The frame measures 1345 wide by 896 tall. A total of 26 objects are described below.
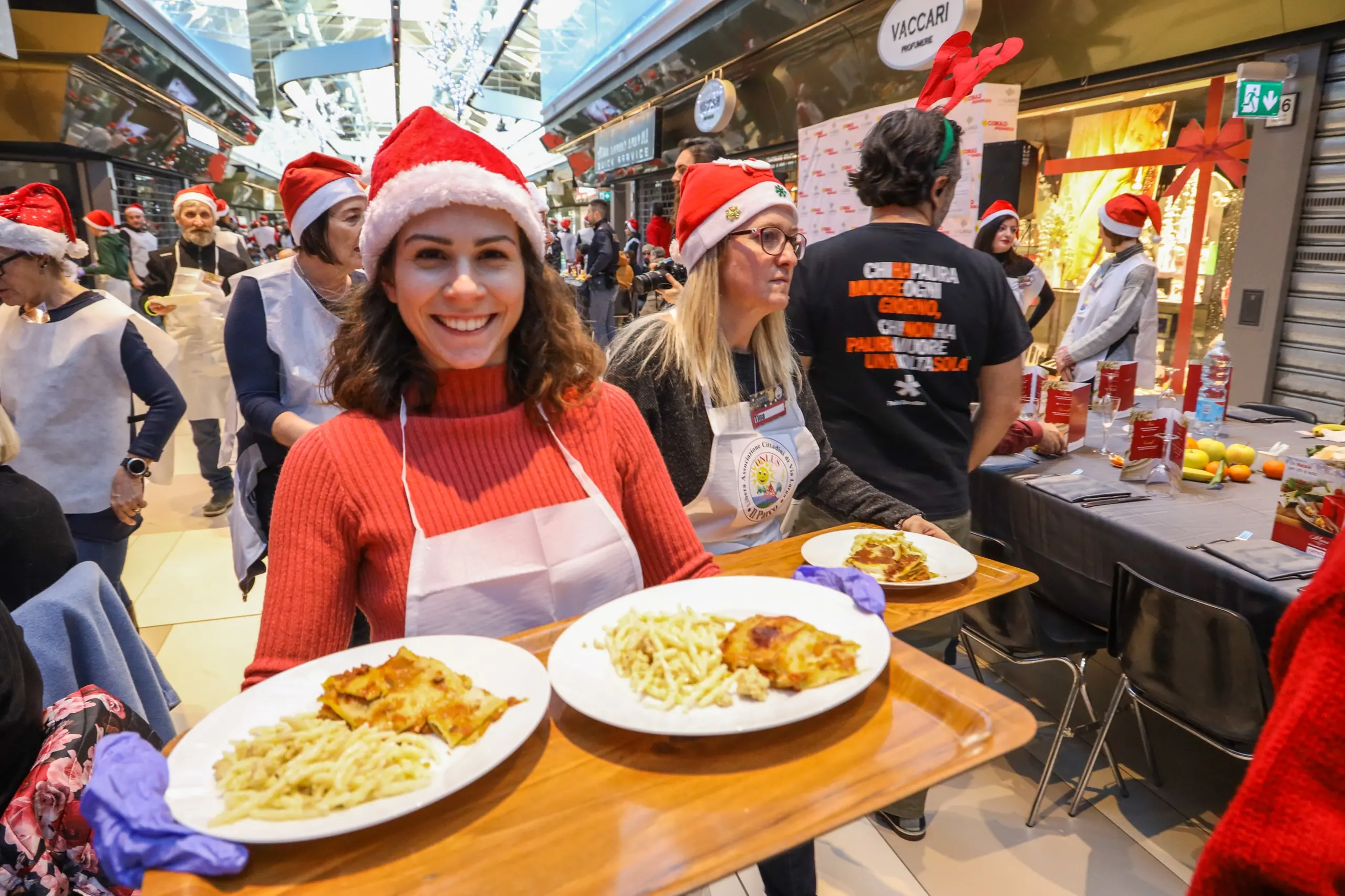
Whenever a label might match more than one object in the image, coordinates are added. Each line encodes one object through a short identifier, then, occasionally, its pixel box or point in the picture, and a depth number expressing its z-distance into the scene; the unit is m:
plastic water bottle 3.46
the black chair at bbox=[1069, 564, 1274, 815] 2.04
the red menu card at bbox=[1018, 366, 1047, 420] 3.58
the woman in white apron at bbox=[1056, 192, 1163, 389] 4.86
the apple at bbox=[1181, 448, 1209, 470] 3.00
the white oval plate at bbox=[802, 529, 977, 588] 1.51
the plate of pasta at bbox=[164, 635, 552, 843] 0.79
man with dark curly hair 2.49
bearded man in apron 5.00
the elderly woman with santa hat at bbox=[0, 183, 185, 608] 2.87
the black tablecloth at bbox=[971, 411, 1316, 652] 2.24
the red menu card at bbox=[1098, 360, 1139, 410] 3.63
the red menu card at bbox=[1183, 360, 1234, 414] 3.73
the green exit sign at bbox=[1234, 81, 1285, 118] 4.60
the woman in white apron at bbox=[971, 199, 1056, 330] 5.57
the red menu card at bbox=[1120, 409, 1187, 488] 2.85
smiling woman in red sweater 1.30
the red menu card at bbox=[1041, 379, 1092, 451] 3.41
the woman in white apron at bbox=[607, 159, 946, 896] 2.06
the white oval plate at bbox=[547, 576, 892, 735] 0.92
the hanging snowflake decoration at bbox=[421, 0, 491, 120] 16.64
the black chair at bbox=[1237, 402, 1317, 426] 4.15
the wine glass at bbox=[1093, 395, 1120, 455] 3.64
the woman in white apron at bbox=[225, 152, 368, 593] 2.57
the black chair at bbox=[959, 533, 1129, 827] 2.59
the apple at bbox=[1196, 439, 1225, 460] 3.00
